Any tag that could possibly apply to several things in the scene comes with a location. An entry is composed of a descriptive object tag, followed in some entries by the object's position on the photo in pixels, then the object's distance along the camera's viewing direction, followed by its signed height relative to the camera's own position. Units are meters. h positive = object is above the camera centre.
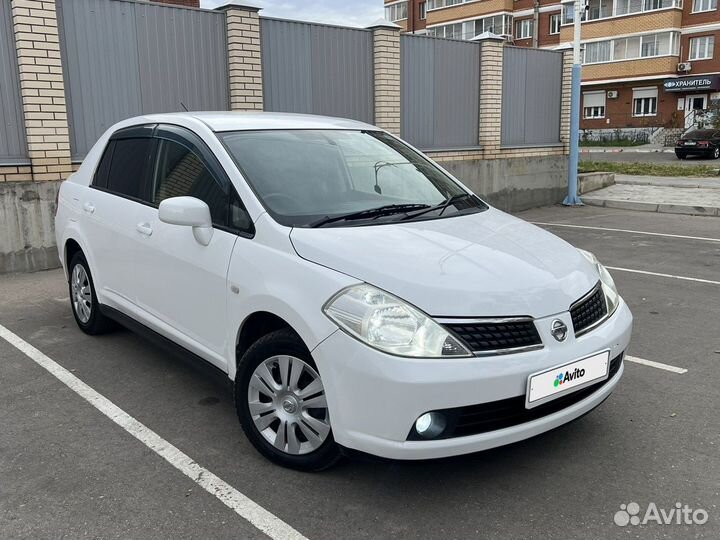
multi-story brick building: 42.41 +5.09
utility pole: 13.61 +0.28
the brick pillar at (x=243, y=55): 9.40 +1.13
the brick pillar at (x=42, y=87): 7.66 +0.58
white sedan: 2.67 -0.72
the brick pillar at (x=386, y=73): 11.17 +1.01
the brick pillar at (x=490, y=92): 12.78 +0.75
